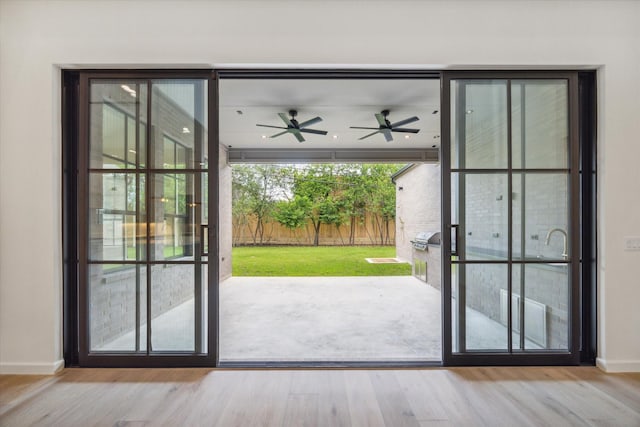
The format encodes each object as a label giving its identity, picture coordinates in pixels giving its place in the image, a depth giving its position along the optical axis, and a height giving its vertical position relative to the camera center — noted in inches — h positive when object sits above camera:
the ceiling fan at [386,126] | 196.1 +54.3
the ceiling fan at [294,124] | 193.6 +55.0
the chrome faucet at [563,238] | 101.0 -7.6
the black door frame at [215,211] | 99.2 +0.8
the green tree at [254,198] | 524.4 +25.4
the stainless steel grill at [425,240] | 249.3 -21.4
